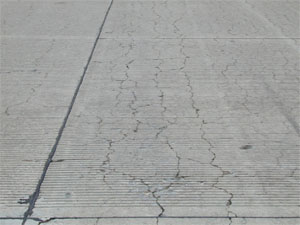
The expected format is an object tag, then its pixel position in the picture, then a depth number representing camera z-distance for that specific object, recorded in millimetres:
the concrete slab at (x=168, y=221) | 3930
